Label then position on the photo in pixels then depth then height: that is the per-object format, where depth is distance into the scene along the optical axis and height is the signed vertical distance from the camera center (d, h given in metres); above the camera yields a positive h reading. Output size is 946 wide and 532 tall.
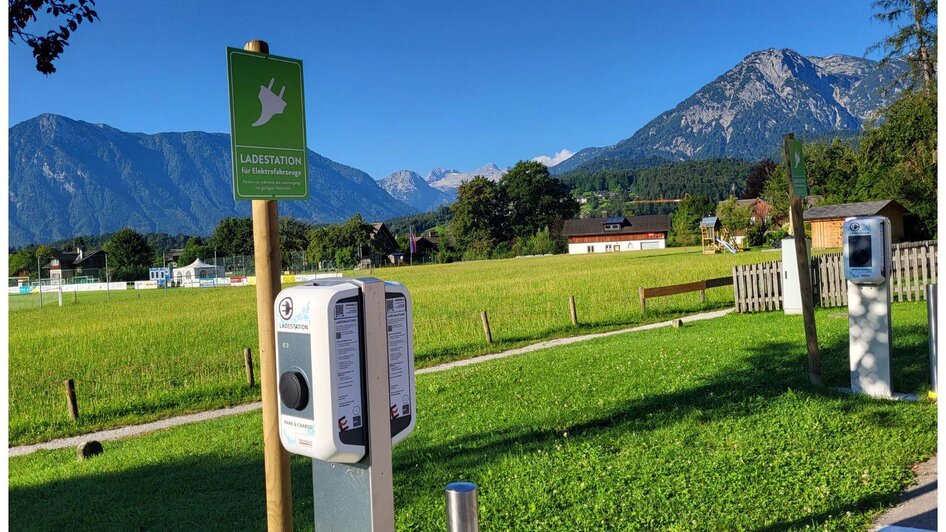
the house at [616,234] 125.31 +3.05
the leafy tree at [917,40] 33.12 +8.90
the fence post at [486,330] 16.81 -1.64
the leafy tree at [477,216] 120.62 +7.11
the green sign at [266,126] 3.57 +0.71
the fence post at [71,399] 11.54 -1.86
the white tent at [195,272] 83.56 +0.13
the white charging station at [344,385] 2.92 -0.48
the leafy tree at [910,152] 33.84 +4.23
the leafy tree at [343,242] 98.56 +3.29
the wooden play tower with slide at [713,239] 67.57 +0.68
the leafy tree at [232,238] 116.31 +5.35
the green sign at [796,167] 8.54 +0.88
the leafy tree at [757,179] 120.56 +10.88
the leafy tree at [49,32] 6.89 +2.40
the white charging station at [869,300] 7.54 -0.64
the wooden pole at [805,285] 8.17 -0.49
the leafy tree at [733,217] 75.00 +2.89
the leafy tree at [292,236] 108.19 +4.91
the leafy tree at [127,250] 117.38 +4.24
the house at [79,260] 133.50 +3.61
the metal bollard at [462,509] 2.72 -0.92
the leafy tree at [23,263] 118.06 +3.19
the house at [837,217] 51.19 +1.69
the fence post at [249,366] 13.33 -1.73
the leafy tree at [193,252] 124.94 +3.71
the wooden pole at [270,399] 3.59 -0.63
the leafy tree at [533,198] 134.62 +10.64
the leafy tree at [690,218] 102.82 +4.23
